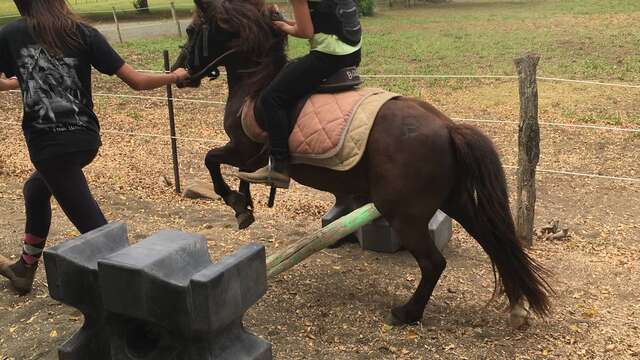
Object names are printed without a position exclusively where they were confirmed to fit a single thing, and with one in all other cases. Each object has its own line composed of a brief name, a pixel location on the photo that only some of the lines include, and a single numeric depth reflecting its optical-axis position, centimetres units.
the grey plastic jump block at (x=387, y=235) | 475
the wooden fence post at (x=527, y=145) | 482
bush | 2589
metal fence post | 656
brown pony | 351
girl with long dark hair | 320
